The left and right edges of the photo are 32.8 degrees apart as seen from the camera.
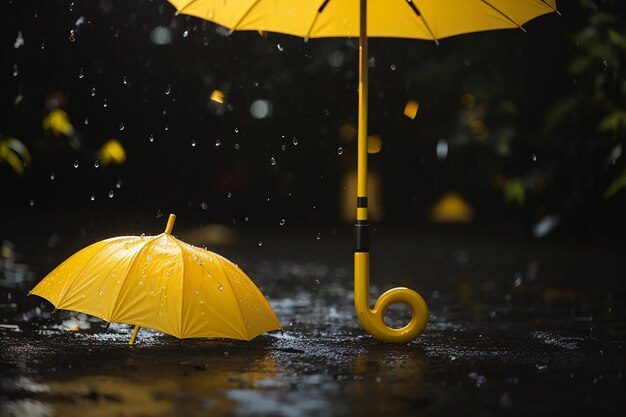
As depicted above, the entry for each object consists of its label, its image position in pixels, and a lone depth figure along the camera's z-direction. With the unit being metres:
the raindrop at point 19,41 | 10.44
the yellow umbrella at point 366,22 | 5.82
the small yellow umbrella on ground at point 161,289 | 5.03
